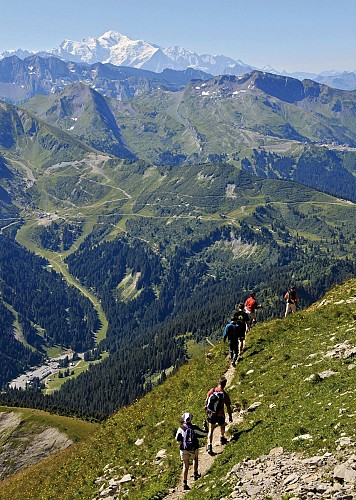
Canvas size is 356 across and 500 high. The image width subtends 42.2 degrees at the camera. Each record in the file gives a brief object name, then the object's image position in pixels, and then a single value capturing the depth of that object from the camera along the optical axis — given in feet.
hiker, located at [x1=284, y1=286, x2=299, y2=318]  172.62
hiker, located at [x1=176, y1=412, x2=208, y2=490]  91.61
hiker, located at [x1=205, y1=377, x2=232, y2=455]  97.81
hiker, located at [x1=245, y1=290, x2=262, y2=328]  160.25
